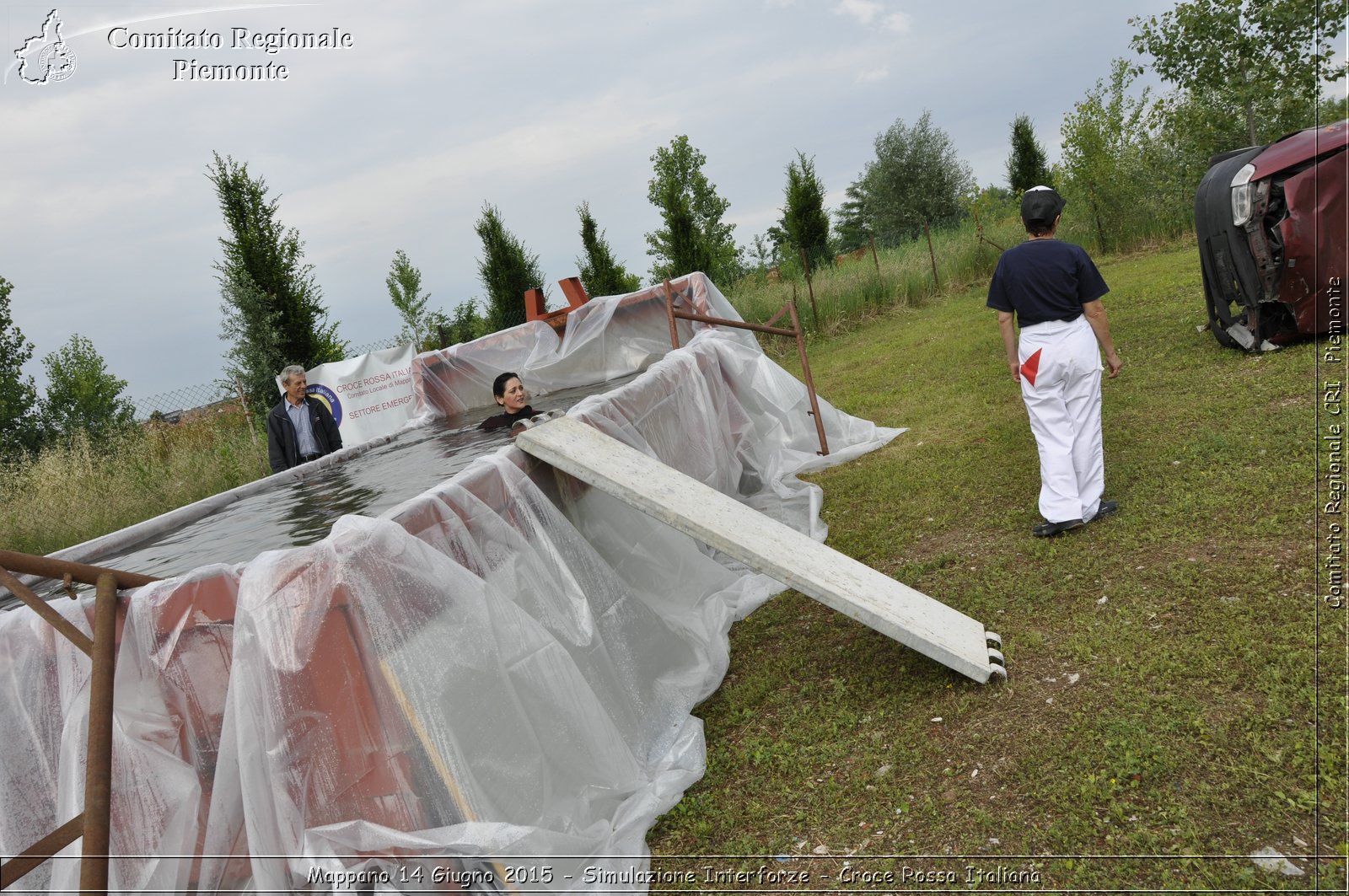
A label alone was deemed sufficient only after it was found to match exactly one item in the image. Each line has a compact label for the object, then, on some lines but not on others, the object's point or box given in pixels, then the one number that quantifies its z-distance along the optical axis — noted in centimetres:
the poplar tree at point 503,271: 1831
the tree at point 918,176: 3294
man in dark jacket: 785
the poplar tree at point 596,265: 1997
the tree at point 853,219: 3694
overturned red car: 578
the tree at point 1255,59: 1465
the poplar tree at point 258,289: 1373
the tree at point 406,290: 2736
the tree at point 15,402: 1459
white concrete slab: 336
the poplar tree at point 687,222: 2025
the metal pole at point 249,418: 1171
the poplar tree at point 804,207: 2289
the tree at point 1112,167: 1675
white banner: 1228
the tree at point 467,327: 2039
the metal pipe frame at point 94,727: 193
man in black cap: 439
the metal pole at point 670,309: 727
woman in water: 628
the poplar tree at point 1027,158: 2759
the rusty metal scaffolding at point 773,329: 733
